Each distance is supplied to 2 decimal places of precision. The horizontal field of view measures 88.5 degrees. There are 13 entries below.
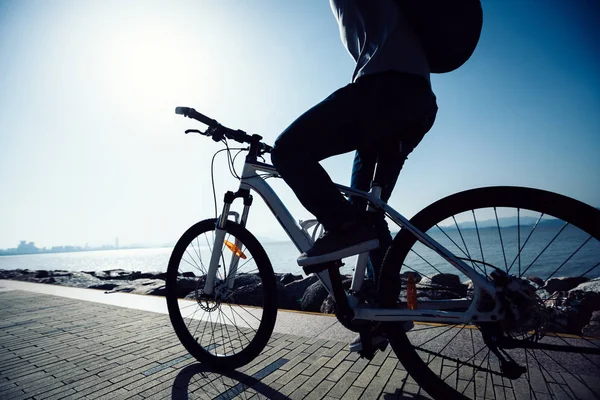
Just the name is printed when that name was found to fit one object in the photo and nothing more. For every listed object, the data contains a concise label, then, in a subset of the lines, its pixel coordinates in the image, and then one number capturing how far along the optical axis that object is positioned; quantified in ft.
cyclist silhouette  5.37
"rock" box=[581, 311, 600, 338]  8.86
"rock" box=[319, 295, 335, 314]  14.26
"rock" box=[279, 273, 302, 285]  34.24
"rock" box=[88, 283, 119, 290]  32.25
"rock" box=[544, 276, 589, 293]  20.81
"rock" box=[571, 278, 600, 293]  11.92
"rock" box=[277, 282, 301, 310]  19.11
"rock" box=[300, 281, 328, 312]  16.39
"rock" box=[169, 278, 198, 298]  24.11
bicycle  4.46
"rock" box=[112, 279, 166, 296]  25.70
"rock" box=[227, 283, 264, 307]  17.95
